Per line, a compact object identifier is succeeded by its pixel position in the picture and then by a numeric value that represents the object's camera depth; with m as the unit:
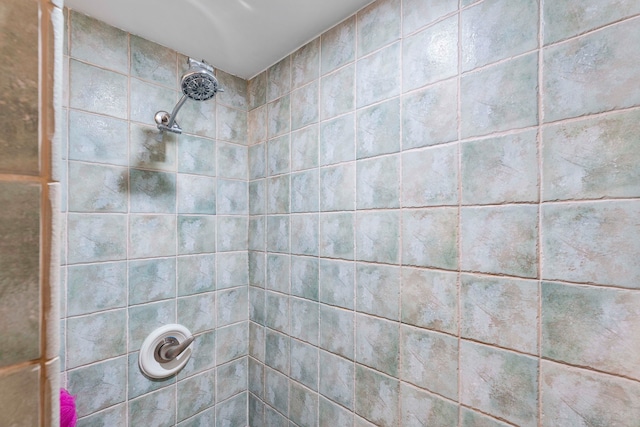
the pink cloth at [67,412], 0.80
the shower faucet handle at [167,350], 1.14
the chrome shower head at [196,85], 0.95
